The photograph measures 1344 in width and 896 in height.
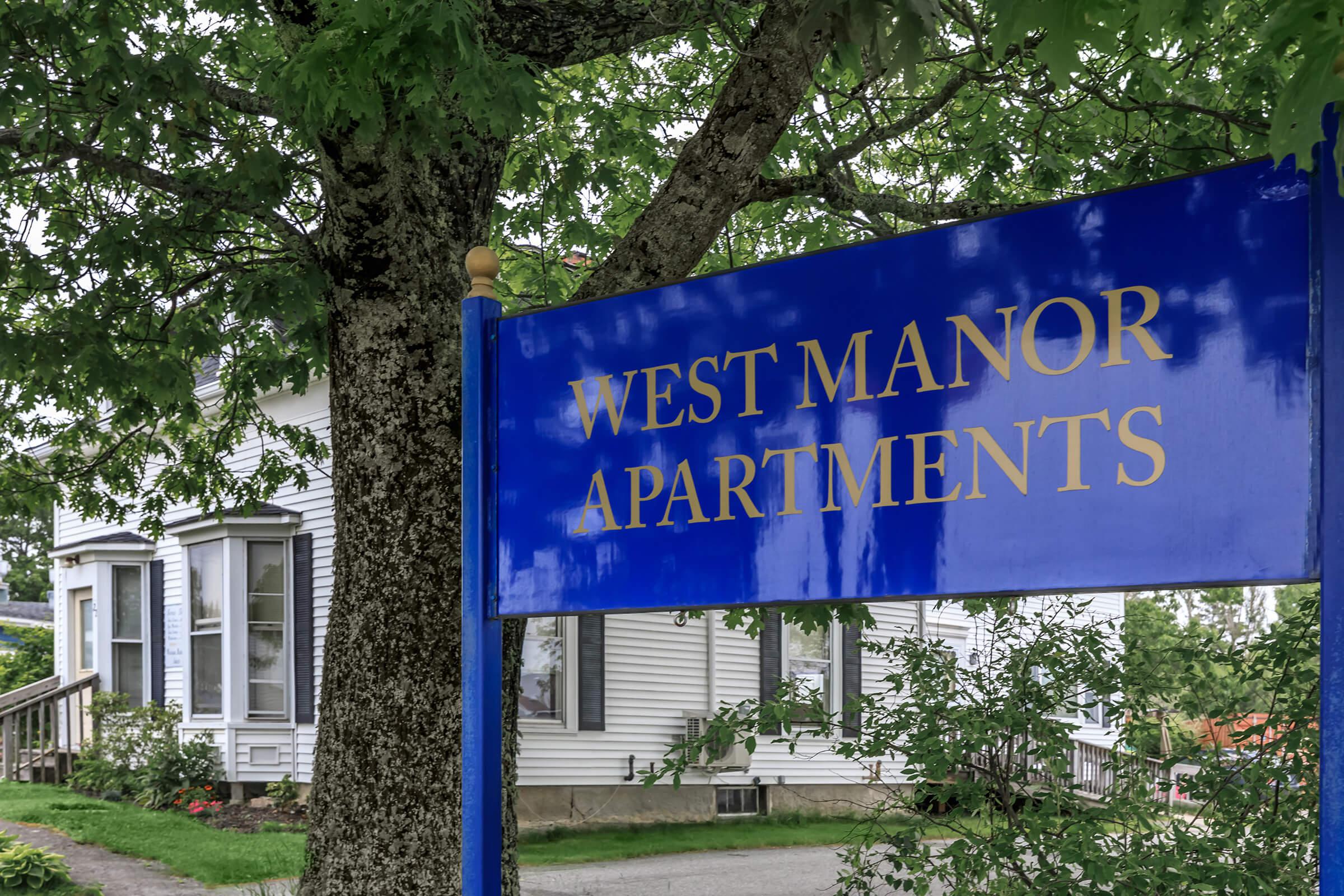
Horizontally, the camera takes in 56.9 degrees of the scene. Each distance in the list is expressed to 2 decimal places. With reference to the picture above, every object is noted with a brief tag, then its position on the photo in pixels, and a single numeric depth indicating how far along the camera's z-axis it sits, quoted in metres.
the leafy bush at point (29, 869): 8.42
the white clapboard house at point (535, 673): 14.68
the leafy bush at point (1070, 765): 4.82
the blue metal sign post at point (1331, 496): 2.15
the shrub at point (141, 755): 14.82
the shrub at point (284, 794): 14.31
